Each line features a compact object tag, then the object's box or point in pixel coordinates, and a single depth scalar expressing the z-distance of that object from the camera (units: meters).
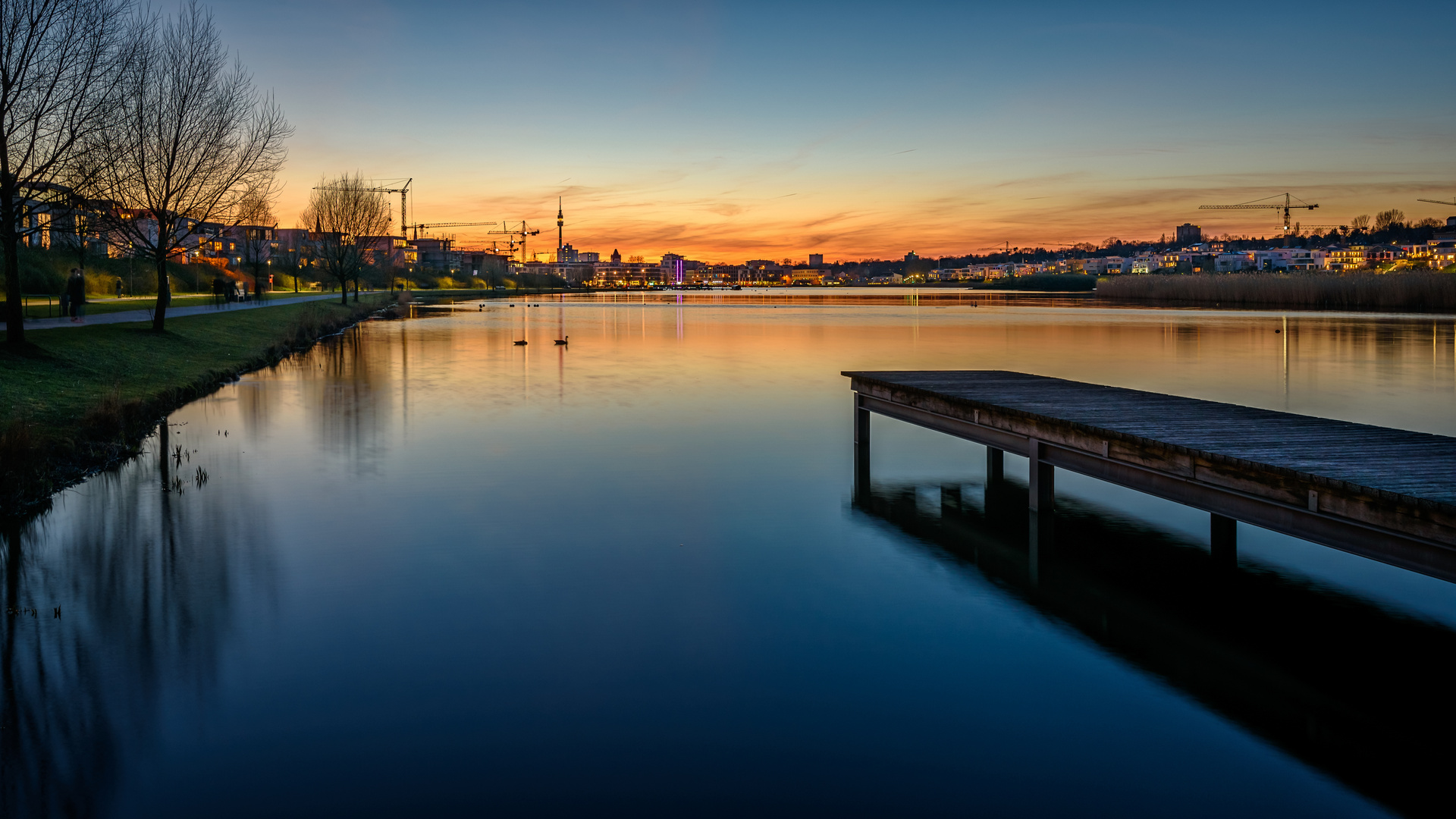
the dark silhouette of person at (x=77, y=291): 31.92
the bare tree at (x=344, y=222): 74.69
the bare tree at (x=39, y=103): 20.27
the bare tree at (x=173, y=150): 30.84
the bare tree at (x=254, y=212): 39.62
